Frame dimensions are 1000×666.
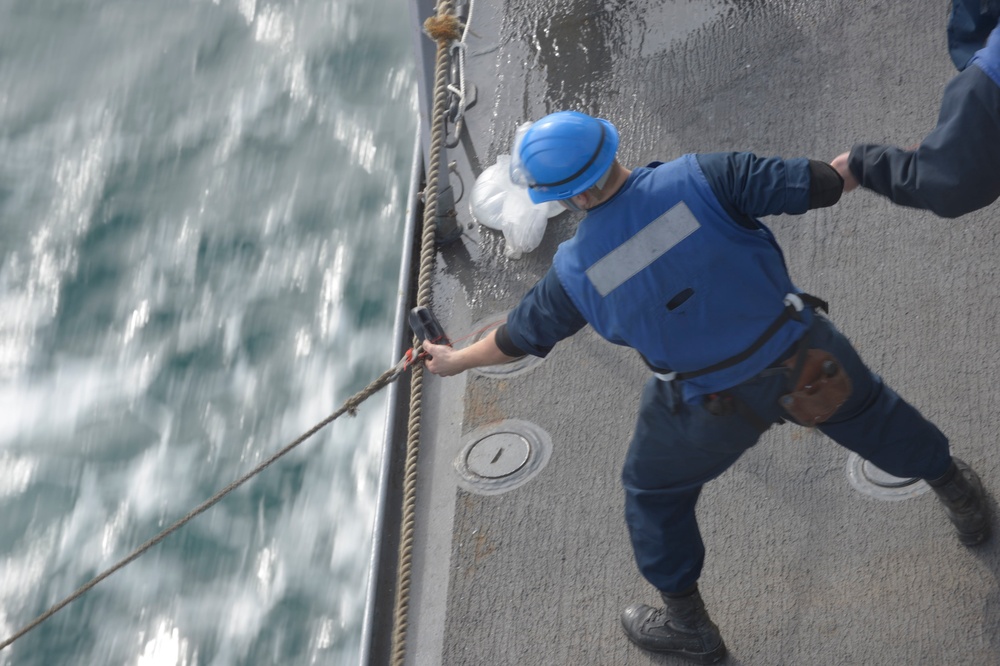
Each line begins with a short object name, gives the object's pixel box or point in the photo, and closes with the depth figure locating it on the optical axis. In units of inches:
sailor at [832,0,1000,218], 176.7
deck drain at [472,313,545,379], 336.3
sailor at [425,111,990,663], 194.1
